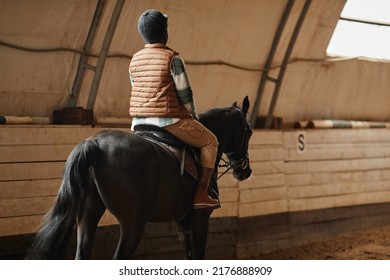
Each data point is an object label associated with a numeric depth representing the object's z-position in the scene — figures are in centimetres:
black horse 803
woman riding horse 878
